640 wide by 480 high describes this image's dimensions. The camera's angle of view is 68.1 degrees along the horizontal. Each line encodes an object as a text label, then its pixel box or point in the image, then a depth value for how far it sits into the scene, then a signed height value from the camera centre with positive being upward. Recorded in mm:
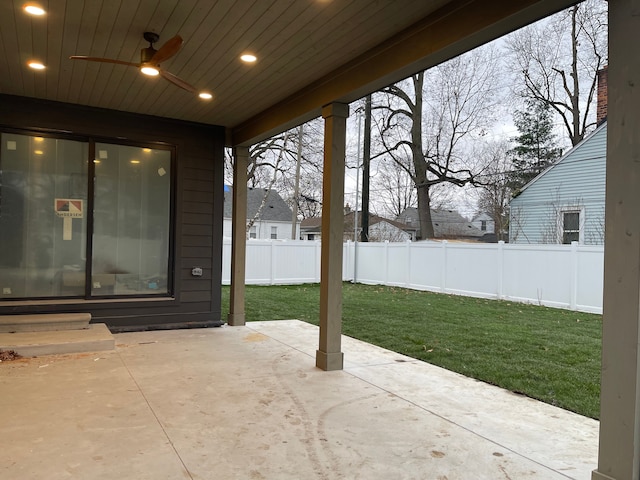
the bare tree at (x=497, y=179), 15977 +2170
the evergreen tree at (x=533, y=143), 14875 +3214
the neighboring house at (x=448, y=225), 21294 +788
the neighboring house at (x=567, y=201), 11227 +1089
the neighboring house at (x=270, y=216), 23688 +1139
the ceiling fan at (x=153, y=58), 3225 +1244
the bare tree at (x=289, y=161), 17250 +2966
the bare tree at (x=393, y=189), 19609 +2211
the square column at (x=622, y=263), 2064 -78
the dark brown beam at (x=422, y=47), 2604 +1281
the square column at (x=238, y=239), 6453 -37
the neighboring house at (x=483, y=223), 20584 +870
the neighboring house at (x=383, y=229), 23203 +553
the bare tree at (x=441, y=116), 16219 +4445
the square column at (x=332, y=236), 4316 +23
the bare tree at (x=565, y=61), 12859 +5292
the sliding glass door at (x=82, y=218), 5473 +173
